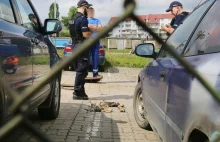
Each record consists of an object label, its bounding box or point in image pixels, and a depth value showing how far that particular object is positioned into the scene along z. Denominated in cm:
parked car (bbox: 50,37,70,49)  2286
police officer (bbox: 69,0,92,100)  681
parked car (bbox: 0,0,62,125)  247
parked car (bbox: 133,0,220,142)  191
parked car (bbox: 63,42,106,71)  1205
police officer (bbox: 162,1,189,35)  652
